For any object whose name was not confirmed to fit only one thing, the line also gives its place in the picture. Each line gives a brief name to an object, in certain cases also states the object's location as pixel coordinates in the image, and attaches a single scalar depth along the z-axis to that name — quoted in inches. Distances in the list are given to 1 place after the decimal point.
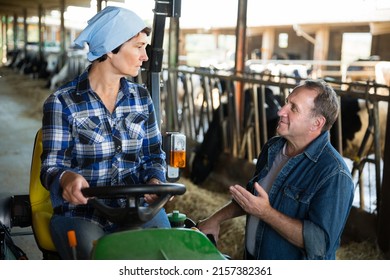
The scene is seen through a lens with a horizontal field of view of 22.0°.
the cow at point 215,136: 306.4
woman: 128.6
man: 126.5
